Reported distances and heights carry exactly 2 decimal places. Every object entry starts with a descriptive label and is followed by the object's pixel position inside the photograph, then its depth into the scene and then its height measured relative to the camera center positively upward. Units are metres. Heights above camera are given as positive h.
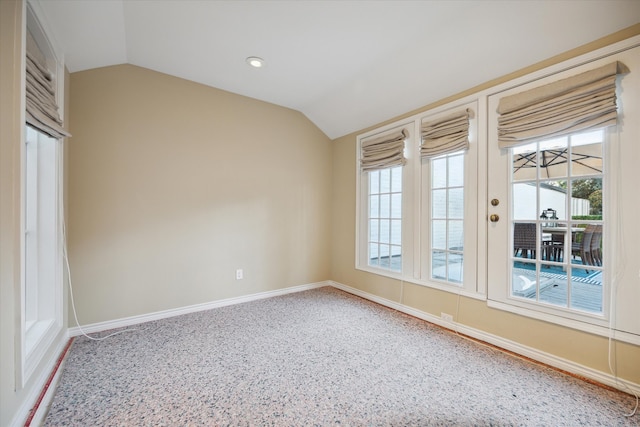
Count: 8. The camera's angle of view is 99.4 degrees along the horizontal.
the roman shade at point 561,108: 1.70 +0.73
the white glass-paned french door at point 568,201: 1.66 +0.08
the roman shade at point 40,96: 1.50 +0.69
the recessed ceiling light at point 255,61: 2.53 +1.43
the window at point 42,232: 1.89 -0.15
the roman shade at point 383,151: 3.01 +0.73
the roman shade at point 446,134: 2.42 +0.74
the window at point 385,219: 3.17 -0.08
